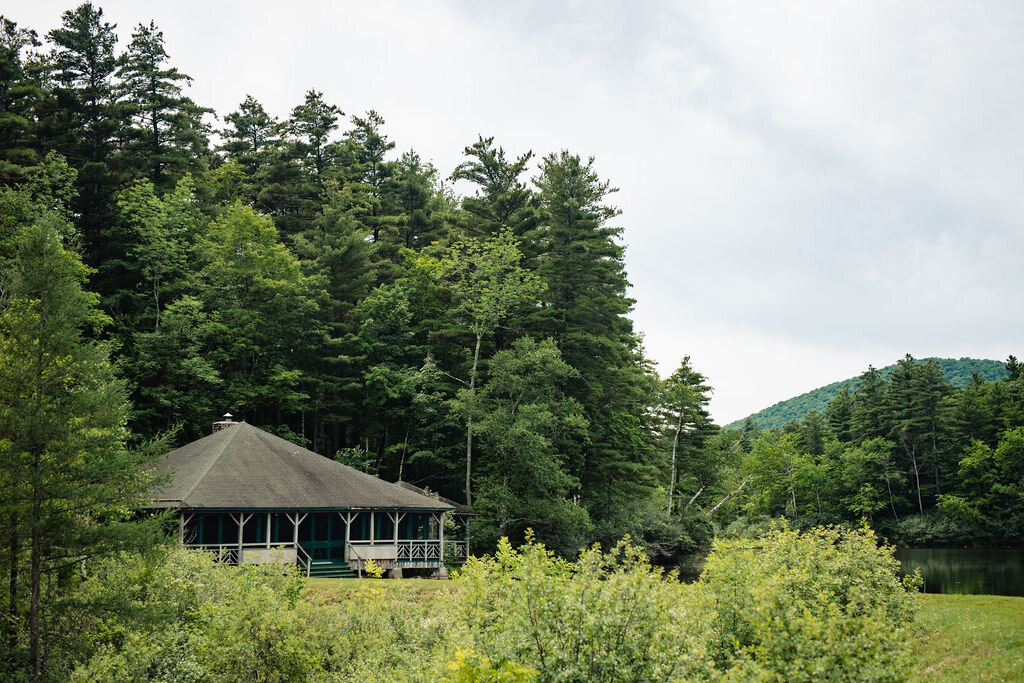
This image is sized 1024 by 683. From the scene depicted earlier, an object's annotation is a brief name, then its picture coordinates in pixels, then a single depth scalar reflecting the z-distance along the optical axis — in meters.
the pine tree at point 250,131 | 61.31
